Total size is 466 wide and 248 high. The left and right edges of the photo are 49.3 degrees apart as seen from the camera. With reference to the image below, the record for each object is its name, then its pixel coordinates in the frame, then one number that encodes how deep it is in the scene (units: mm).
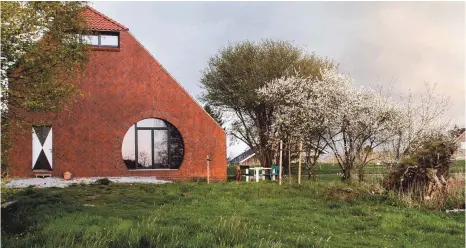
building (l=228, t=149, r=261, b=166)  41406
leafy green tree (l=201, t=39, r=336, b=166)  30812
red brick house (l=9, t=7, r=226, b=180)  22234
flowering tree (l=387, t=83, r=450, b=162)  23078
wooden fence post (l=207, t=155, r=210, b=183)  21797
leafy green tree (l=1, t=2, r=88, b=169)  11008
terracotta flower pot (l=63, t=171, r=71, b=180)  21547
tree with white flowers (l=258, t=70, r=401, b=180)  23969
